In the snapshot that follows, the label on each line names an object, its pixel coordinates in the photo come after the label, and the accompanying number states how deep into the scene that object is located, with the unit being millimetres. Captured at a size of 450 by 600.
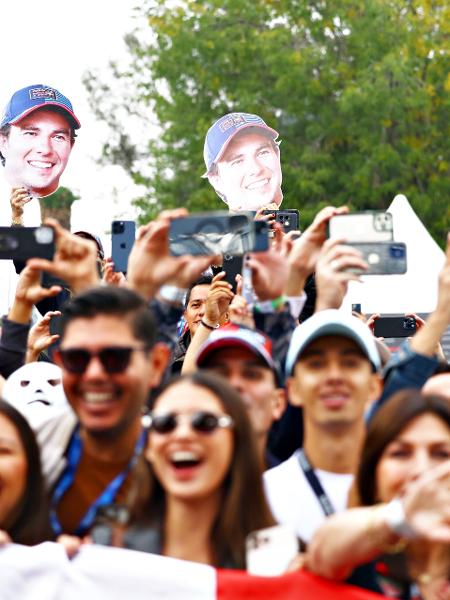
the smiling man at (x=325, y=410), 8227
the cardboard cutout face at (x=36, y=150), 15500
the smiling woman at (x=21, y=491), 7746
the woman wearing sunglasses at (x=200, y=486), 7437
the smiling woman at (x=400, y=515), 6277
